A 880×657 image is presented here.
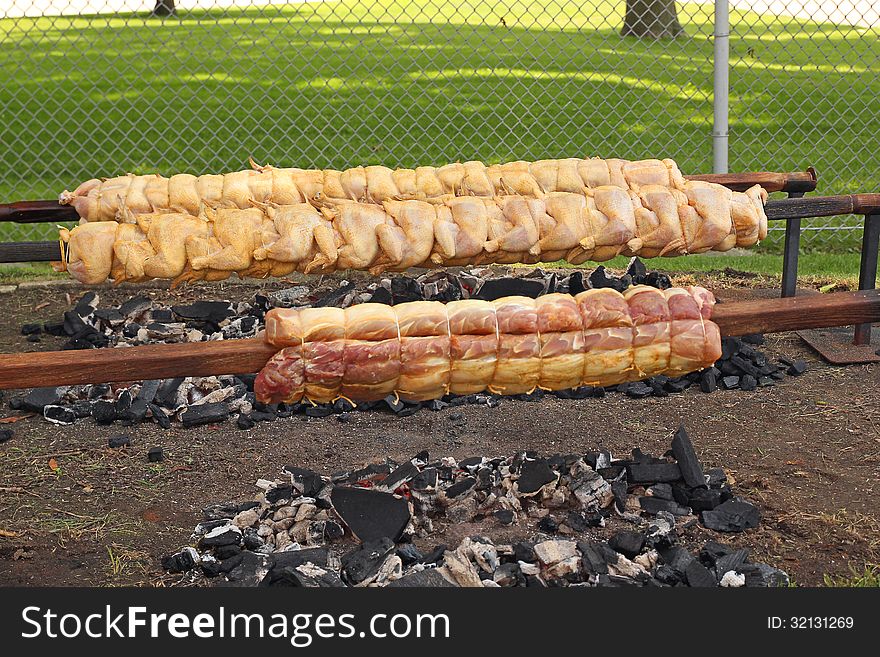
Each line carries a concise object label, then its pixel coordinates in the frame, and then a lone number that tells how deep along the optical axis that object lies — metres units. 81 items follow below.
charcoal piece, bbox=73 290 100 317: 6.46
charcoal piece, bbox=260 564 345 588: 3.50
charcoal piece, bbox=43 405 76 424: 5.13
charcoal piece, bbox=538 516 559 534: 3.94
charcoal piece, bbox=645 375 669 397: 5.37
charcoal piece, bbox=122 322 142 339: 6.02
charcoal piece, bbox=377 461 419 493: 4.16
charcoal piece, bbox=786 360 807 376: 5.63
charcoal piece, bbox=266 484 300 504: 4.13
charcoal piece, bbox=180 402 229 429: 5.04
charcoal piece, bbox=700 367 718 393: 5.42
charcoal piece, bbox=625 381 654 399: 5.33
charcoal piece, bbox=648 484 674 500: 4.16
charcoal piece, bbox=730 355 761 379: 5.53
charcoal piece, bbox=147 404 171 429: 5.05
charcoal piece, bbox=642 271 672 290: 6.21
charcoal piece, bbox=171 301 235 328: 6.17
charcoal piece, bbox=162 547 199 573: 3.72
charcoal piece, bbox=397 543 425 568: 3.70
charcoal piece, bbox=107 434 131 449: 4.83
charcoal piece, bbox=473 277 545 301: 5.90
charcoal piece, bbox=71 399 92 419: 5.18
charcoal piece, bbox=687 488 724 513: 4.07
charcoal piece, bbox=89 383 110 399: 5.38
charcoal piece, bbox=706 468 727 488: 4.26
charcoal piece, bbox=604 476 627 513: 4.06
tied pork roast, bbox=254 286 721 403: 3.15
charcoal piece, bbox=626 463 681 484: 4.23
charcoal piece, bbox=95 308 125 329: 6.25
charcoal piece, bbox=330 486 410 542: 3.86
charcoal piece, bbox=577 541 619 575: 3.58
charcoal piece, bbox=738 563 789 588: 3.53
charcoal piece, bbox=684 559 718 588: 3.49
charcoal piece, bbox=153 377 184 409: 5.19
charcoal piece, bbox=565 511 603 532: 3.96
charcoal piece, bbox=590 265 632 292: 6.14
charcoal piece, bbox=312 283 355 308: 6.08
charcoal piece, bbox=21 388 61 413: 5.24
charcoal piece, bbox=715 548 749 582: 3.61
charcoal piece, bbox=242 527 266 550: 3.85
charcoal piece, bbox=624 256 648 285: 6.46
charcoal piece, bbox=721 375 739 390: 5.45
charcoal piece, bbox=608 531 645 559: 3.73
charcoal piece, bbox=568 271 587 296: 5.95
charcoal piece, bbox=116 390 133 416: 5.15
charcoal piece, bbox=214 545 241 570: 3.79
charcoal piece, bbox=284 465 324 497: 4.16
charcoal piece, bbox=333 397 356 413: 5.20
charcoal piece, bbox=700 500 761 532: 3.95
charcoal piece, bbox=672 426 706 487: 4.19
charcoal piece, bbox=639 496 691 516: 4.06
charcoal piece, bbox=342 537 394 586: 3.58
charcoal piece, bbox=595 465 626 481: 4.26
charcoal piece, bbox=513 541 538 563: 3.66
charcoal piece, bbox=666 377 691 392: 5.41
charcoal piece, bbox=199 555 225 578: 3.66
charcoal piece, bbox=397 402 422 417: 5.13
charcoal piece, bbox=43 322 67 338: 6.30
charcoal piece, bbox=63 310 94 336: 6.21
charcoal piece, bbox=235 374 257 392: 5.39
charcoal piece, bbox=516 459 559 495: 4.13
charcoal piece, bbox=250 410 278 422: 5.07
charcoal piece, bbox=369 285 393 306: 6.01
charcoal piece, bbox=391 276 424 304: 6.11
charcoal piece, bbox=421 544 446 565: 3.68
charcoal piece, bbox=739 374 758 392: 5.43
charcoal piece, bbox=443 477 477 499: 4.12
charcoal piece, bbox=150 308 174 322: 6.25
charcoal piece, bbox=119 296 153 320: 6.34
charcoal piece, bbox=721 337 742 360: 5.69
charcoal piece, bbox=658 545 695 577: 3.58
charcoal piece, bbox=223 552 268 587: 3.59
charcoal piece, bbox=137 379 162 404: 5.27
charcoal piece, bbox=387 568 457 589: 3.45
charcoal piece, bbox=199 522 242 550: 3.81
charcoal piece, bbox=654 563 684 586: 3.56
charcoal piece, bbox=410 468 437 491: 4.15
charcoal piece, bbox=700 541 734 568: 3.69
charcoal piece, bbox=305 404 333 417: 5.13
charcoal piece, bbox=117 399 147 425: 5.09
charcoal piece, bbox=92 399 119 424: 5.08
